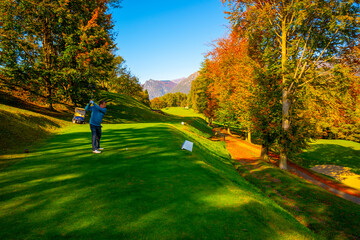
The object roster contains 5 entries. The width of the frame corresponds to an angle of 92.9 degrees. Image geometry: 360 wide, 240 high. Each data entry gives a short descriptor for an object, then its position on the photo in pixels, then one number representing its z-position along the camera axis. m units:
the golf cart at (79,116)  20.44
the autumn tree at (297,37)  16.98
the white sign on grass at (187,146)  11.87
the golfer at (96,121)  9.95
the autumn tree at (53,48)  19.91
